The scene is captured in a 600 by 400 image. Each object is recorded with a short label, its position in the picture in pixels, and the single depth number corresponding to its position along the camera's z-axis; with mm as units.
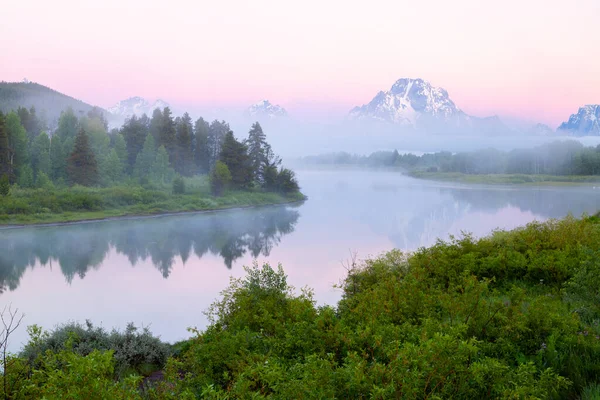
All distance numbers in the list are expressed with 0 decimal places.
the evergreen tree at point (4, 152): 54438
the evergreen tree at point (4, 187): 46412
